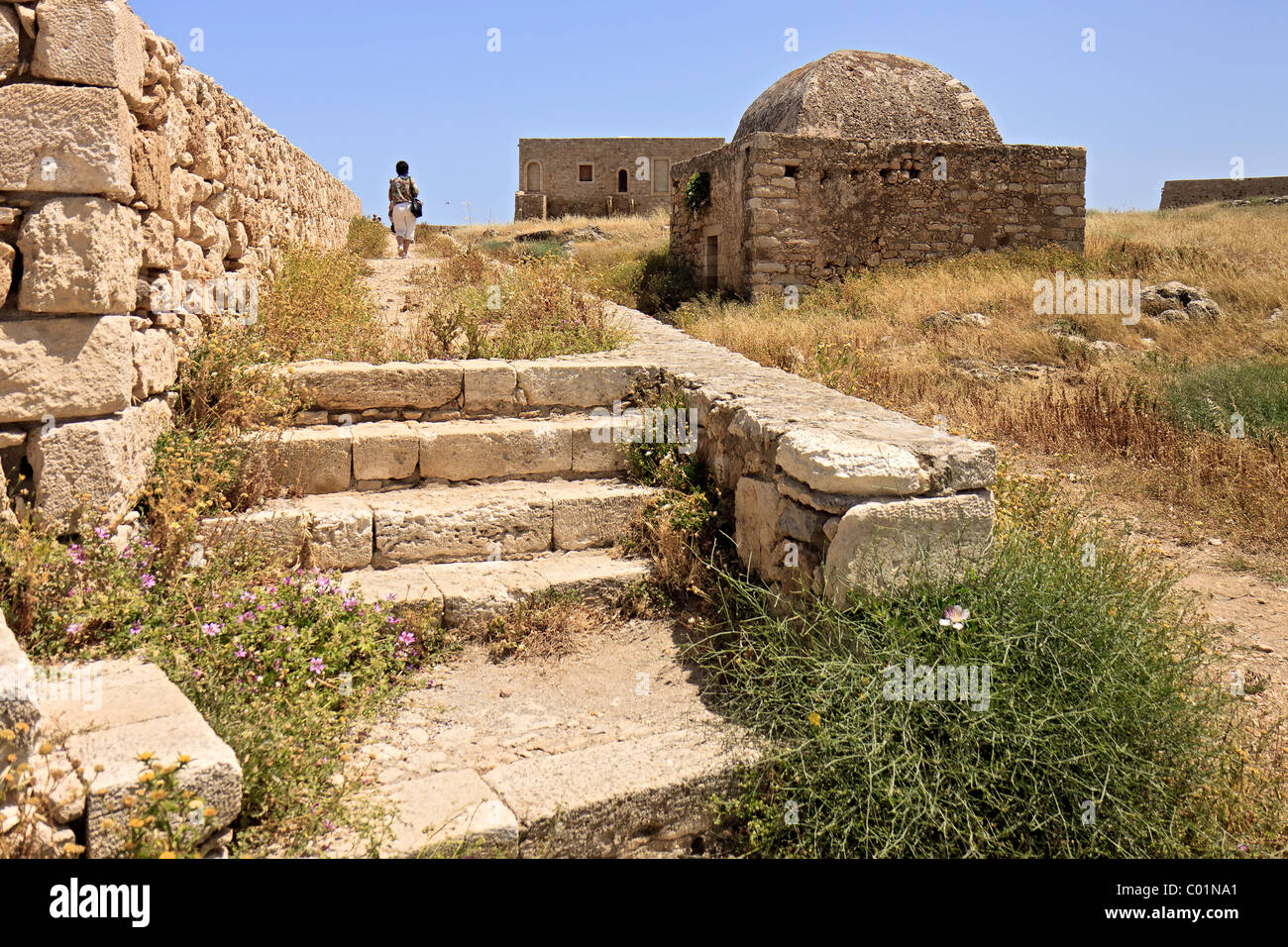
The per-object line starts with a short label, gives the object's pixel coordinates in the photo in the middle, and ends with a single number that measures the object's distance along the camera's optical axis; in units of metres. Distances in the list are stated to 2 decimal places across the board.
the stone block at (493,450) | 4.68
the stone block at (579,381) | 5.12
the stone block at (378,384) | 4.80
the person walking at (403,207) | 12.80
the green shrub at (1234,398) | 6.37
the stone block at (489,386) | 5.02
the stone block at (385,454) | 4.54
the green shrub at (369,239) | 12.58
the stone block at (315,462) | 4.39
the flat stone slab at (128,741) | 2.15
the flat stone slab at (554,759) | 2.63
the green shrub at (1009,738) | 2.65
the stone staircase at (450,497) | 4.04
